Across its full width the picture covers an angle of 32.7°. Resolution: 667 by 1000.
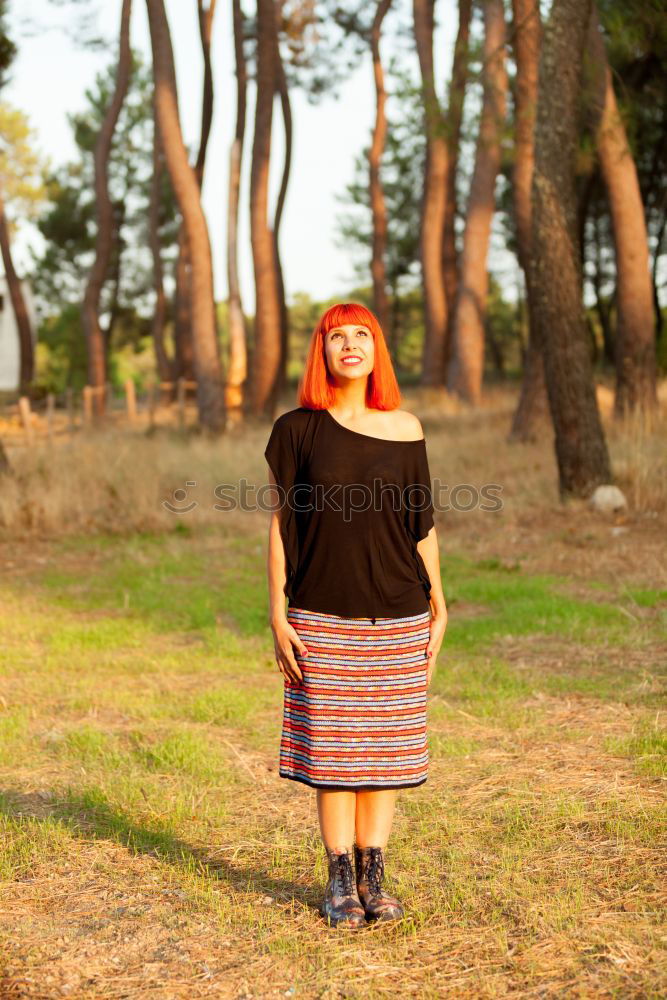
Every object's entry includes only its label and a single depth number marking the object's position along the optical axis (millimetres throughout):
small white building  50469
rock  11258
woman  3271
